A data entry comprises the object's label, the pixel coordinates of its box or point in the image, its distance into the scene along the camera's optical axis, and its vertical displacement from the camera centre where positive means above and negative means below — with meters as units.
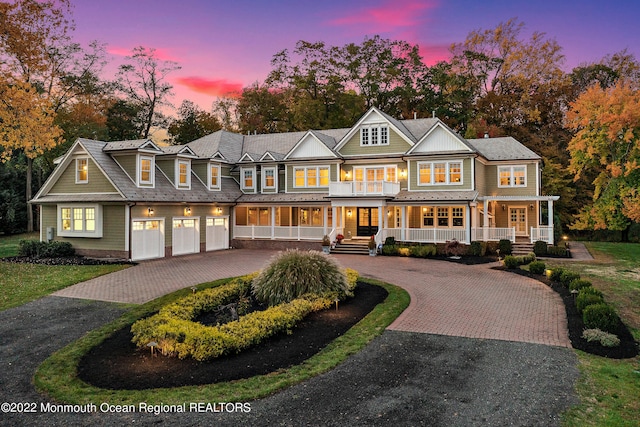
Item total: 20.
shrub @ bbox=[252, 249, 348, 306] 12.27 -1.89
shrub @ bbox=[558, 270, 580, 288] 14.35 -2.19
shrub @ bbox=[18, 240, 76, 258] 21.94 -1.67
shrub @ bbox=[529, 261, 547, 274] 17.33 -2.19
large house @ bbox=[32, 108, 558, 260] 22.42 +1.56
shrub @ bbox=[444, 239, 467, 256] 23.38 -1.83
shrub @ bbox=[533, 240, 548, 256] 23.55 -1.86
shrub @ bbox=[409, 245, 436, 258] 23.36 -1.99
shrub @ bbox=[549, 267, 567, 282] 15.57 -2.25
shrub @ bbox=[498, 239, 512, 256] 23.41 -1.79
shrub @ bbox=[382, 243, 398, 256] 24.08 -1.98
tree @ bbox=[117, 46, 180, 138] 42.59 +13.42
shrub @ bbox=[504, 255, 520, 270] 19.08 -2.19
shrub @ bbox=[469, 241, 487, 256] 23.25 -1.87
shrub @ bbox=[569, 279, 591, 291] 12.82 -2.18
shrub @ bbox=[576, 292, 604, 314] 10.76 -2.27
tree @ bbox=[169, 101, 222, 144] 47.25 +10.91
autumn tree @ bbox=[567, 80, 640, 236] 18.91 +3.34
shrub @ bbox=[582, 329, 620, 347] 8.51 -2.59
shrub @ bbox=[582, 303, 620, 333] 9.31 -2.38
